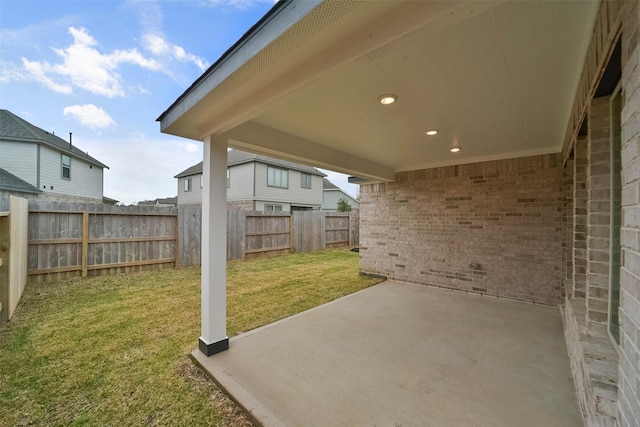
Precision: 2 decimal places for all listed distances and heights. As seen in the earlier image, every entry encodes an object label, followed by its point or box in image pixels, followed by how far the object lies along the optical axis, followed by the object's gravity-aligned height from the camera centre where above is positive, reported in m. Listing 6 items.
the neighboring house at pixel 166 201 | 25.68 +1.21
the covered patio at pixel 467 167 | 1.42 +0.51
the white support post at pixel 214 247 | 2.90 -0.37
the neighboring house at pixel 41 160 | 10.81 +2.27
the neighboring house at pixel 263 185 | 14.82 +1.74
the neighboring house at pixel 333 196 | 25.82 +1.73
